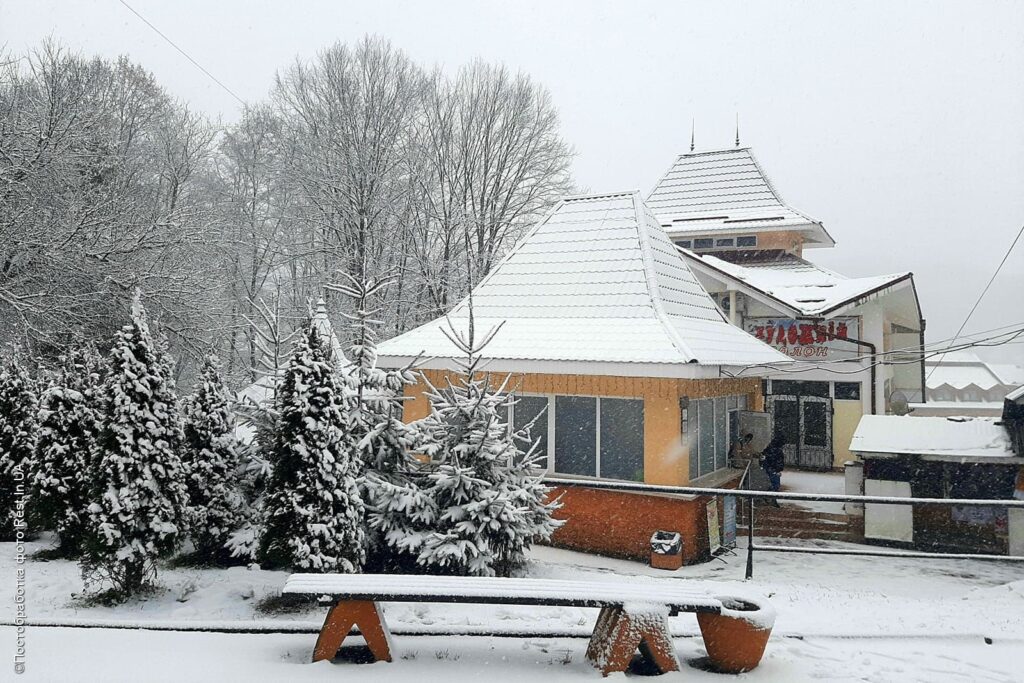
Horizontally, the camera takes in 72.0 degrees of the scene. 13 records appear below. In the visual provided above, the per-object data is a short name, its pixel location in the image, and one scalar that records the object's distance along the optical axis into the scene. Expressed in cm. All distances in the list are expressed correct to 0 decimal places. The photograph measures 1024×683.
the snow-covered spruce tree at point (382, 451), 655
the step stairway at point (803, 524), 1198
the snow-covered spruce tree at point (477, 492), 632
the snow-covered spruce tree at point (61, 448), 752
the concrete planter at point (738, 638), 432
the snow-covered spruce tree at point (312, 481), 593
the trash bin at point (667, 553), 948
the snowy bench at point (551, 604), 420
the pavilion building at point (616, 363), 1014
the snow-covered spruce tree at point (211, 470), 689
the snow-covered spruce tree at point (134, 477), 599
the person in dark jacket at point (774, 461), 1456
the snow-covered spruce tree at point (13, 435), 799
